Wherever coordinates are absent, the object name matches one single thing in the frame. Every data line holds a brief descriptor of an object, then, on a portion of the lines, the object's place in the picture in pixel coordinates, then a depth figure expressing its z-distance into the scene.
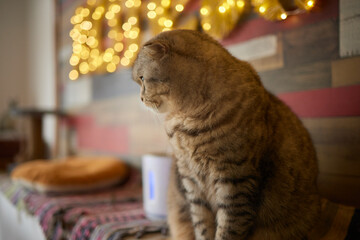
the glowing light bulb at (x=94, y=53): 2.10
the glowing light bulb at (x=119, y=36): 1.90
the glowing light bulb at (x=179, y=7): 1.44
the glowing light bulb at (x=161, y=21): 1.51
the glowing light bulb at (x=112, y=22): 1.92
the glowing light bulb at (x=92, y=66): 2.12
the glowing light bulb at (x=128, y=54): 1.75
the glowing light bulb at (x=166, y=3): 1.51
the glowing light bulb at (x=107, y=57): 1.96
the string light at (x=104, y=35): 1.77
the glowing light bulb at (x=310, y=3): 0.93
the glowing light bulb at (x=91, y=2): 2.08
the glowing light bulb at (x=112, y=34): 1.93
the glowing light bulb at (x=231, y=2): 1.18
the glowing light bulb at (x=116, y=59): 1.93
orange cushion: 1.50
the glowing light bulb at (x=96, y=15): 2.04
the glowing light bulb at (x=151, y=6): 1.56
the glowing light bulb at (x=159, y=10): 1.52
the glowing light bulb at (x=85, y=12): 2.10
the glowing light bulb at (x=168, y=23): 1.48
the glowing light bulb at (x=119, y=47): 1.89
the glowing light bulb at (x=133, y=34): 1.74
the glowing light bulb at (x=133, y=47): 1.74
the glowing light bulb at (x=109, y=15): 1.92
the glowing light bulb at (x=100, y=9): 2.01
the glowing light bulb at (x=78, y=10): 2.16
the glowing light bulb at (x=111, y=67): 1.96
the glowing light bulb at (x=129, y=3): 1.74
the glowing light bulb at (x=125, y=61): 1.79
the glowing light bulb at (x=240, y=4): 1.17
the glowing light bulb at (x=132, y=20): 1.75
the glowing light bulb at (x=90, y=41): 2.09
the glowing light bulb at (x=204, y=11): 1.27
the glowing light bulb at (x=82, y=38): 2.12
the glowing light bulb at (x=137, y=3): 1.72
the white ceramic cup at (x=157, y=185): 1.14
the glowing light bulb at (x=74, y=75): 2.37
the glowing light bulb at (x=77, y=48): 2.15
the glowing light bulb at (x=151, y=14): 1.54
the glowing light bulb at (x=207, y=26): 1.30
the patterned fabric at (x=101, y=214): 0.86
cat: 0.73
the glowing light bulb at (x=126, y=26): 1.78
